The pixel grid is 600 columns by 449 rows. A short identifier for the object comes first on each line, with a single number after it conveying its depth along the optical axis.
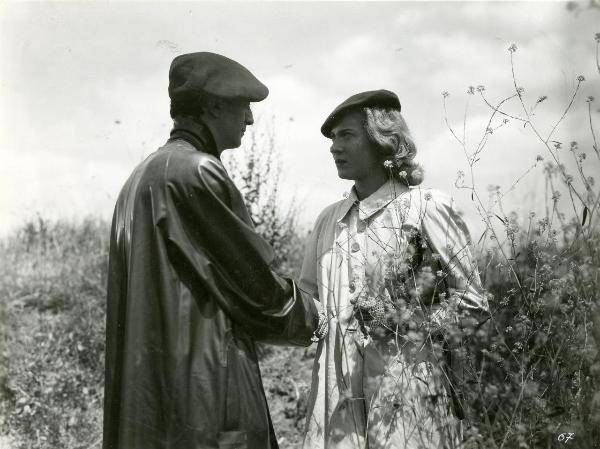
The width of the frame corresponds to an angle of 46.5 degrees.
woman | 2.75
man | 2.35
